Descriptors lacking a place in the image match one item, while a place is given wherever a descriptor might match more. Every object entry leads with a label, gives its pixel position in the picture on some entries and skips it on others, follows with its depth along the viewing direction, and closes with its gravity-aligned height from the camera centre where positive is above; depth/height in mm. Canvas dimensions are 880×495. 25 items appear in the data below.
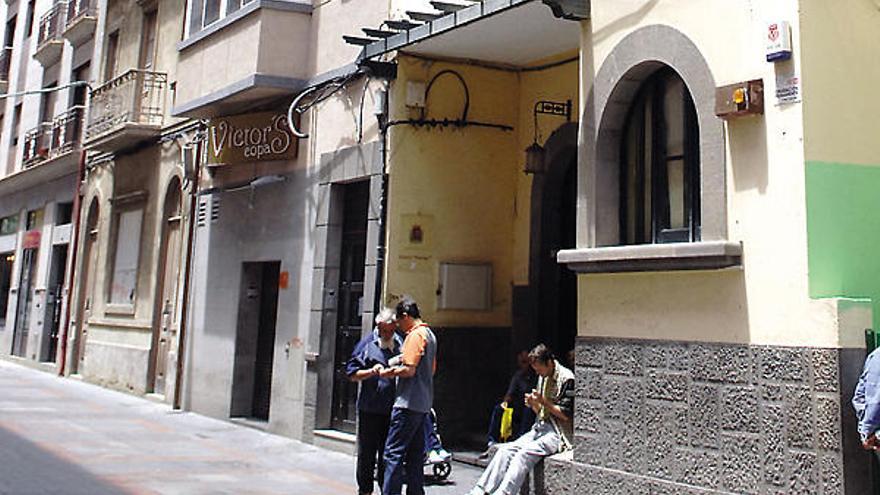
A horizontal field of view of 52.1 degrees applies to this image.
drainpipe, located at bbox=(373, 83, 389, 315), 10570 +1772
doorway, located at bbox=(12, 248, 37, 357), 24516 +964
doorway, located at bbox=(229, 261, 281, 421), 13828 +97
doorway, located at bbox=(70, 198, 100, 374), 20234 +1145
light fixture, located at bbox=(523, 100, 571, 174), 10266 +2402
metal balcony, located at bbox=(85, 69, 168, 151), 17656 +4672
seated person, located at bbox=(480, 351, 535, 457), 9516 -436
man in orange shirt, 7344 -474
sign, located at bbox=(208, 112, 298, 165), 13031 +3125
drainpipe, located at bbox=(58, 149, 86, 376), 20750 +2205
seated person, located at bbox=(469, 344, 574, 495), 7629 -655
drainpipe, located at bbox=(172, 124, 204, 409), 15141 +1135
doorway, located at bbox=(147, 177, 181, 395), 16469 +918
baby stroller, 9078 -1041
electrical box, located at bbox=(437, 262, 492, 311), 10641 +808
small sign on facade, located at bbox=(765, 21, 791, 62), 6121 +2212
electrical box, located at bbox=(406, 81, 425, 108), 10648 +3030
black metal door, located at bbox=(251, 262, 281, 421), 13797 +100
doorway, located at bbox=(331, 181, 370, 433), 11500 +677
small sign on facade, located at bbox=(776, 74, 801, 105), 6094 +1885
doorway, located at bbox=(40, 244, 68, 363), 22672 +965
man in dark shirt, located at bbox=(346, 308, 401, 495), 7742 -376
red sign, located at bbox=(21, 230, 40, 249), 24453 +2709
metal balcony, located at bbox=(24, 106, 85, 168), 22234 +5215
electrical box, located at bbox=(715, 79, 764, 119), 6270 +1851
